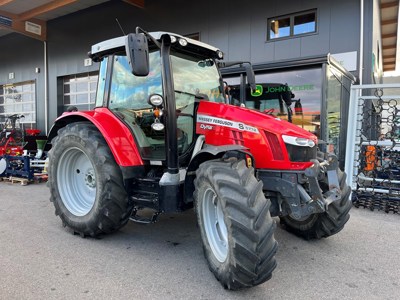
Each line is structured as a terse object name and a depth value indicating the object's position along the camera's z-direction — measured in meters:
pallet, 7.23
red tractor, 2.53
